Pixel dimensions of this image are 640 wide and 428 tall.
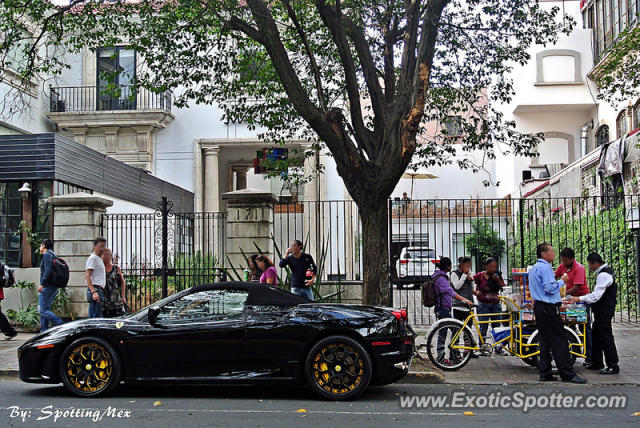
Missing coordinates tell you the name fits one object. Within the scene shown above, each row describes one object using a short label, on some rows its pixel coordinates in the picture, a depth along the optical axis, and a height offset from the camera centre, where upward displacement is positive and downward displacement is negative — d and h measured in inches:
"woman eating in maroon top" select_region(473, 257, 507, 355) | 433.1 -25.2
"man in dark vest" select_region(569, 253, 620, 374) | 379.2 -34.0
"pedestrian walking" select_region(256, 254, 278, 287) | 495.8 -15.1
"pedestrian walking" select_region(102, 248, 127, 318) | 457.4 -24.8
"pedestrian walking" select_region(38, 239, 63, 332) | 478.6 -23.6
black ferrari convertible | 316.5 -44.2
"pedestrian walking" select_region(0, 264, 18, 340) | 496.7 -45.7
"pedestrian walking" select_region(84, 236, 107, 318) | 444.1 -18.1
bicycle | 387.5 -50.7
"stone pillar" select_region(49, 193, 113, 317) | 582.9 +13.4
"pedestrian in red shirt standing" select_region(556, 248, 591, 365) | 396.5 -20.0
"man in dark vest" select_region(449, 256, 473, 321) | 439.8 -23.5
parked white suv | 1037.2 -27.6
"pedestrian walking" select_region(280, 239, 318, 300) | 510.0 -13.6
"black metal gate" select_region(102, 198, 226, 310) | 569.6 -21.0
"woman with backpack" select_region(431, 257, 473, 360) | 415.8 -26.1
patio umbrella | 679.1 +78.0
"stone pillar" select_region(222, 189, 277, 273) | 583.2 +19.0
